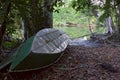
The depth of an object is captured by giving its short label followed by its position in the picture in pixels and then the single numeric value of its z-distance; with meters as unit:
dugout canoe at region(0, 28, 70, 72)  1.84
